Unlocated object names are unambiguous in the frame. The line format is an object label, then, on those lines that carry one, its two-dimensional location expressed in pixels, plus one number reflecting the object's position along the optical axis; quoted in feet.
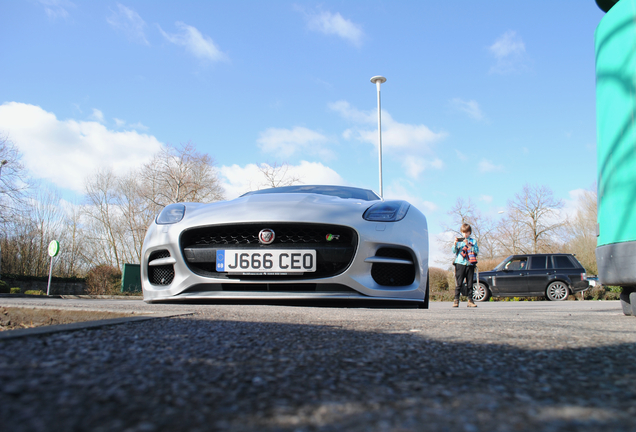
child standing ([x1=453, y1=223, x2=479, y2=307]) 23.94
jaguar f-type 9.55
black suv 40.93
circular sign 53.98
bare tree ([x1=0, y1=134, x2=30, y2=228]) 69.56
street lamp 51.06
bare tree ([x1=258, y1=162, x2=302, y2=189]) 81.25
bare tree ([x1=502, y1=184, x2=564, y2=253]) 93.30
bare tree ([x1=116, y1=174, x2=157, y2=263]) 91.97
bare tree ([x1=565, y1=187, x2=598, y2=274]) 98.27
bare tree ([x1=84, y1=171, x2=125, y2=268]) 96.63
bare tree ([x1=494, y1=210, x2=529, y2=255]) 95.81
